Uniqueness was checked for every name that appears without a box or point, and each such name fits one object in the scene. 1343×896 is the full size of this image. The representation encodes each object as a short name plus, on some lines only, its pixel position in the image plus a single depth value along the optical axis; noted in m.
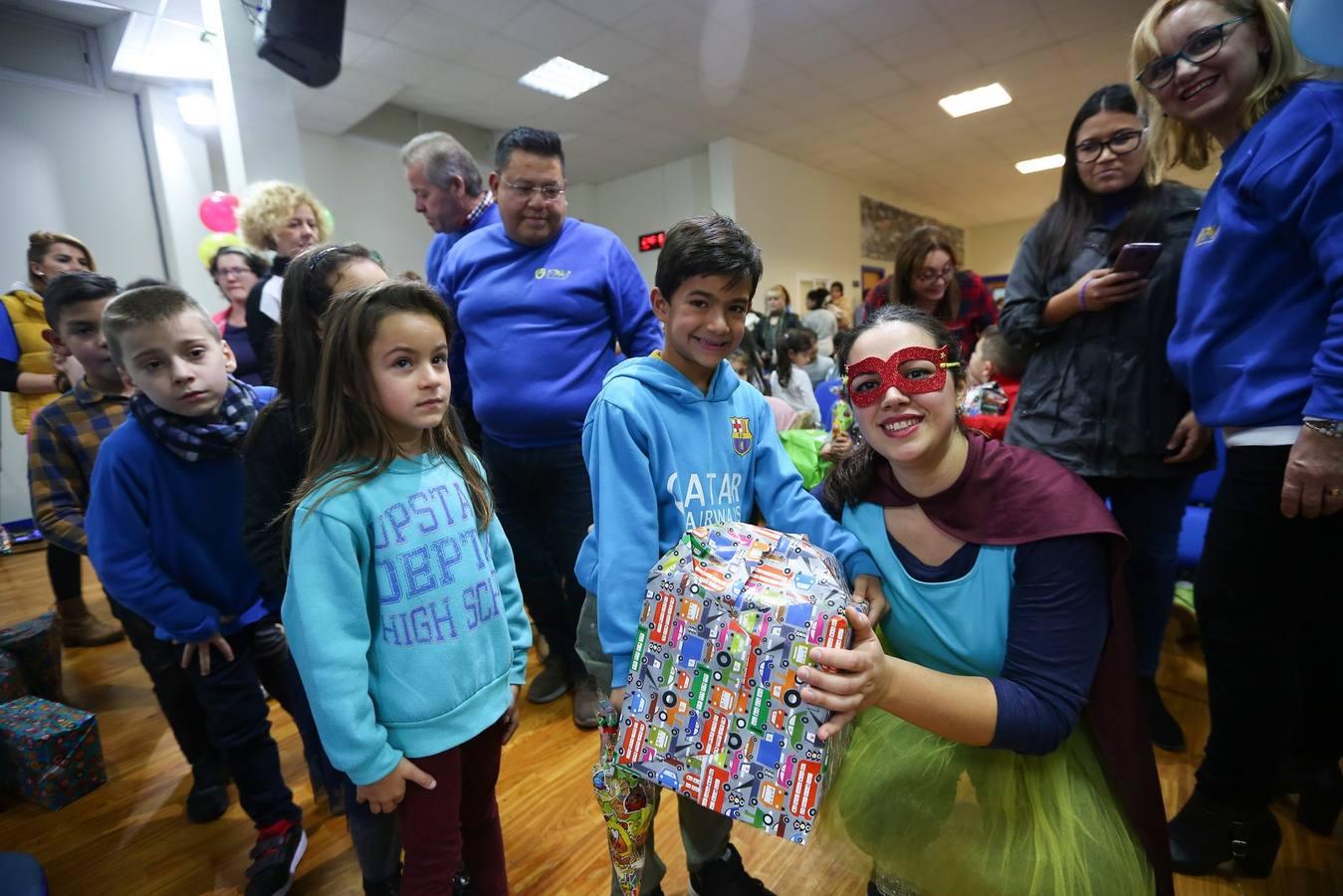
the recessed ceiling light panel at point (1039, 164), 10.12
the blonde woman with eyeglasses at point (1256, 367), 1.12
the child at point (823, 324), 6.74
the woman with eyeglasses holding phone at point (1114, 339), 1.64
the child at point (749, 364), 4.02
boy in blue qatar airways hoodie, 1.15
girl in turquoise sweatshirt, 1.02
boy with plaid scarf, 1.46
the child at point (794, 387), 4.40
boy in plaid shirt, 1.80
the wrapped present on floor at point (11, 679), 2.28
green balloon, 3.08
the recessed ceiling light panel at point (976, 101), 7.09
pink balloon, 3.51
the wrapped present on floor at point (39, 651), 2.40
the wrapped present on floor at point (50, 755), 1.99
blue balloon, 1.01
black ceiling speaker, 3.28
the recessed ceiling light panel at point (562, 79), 5.99
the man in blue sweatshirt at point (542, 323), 1.98
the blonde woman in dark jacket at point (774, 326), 5.32
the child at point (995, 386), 2.54
